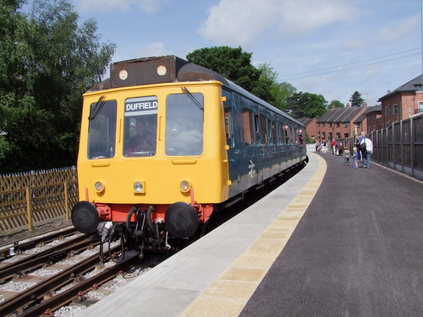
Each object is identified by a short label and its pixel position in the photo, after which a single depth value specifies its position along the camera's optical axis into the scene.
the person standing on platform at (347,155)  22.30
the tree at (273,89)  46.72
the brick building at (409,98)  50.31
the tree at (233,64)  45.94
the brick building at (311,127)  101.69
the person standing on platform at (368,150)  18.97
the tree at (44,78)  13.60
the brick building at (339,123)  84.56
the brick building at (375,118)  63.70
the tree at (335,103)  150.95
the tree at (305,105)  127.94
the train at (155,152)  6.28
